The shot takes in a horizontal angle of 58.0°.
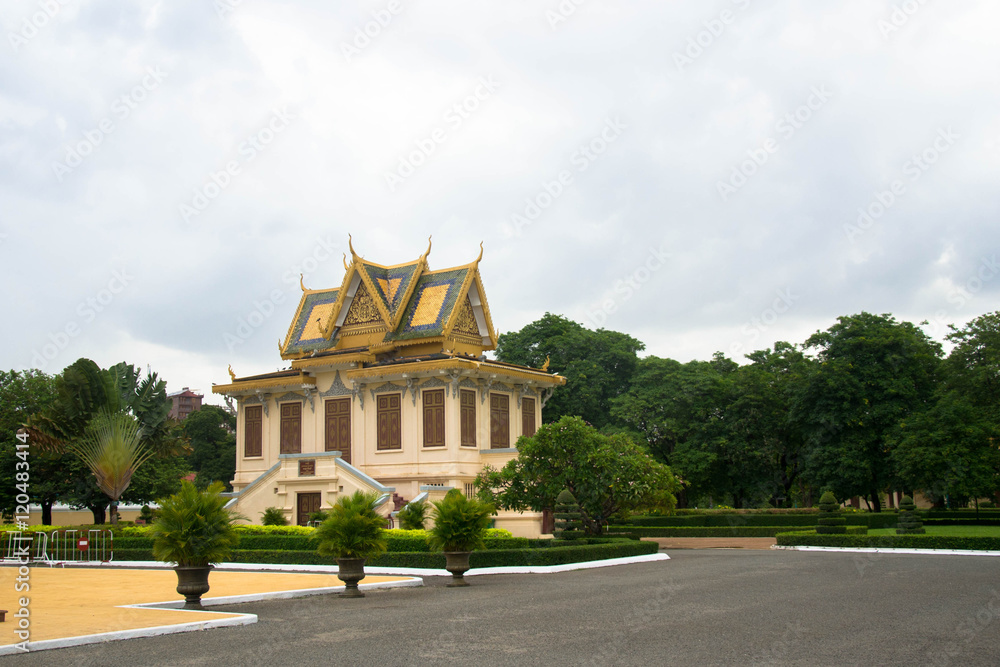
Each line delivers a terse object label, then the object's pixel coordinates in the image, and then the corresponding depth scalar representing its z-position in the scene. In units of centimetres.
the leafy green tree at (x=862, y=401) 4031
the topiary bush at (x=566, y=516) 2411
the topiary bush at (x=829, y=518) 2983
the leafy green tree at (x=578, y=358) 4844
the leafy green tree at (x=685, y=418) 4469
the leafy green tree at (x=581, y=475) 2500
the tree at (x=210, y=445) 5872
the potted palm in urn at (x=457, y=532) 1712
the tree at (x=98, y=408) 3203
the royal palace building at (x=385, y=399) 3136
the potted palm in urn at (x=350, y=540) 1519
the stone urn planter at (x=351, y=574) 1516
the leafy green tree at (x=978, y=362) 4000
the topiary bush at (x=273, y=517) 2906
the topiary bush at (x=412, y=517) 2464
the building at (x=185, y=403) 16500
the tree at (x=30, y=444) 3684
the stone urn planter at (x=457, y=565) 1708
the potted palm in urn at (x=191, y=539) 1306
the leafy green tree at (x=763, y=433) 4419
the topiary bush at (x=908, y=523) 2980
